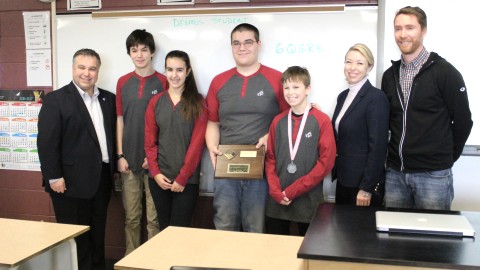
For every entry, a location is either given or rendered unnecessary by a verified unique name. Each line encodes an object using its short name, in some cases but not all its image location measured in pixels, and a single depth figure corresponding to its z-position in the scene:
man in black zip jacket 2.31
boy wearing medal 2.51
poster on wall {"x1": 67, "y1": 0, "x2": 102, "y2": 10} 3.39
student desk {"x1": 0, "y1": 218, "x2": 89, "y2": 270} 1.82
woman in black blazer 2.44
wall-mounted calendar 3.65
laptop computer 1.51
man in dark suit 2.88
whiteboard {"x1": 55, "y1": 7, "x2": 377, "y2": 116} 3.02
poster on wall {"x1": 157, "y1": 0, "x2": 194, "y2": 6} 3.22
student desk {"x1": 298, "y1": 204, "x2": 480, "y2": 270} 1.30
